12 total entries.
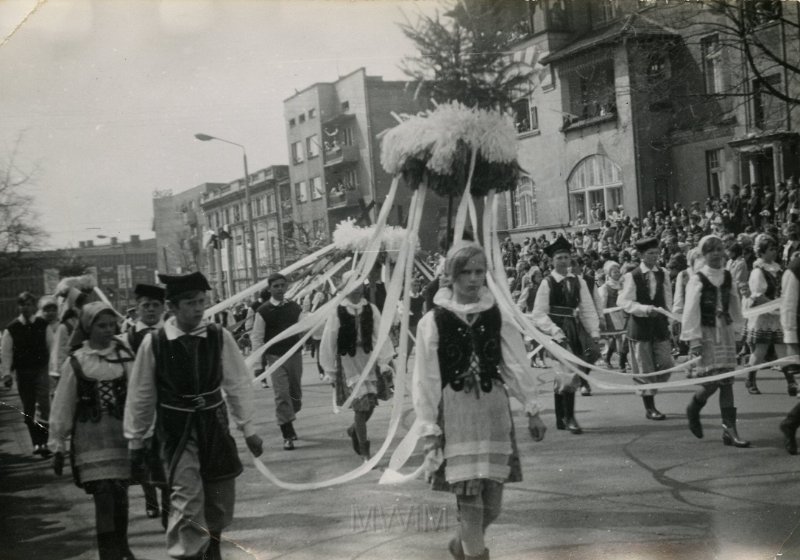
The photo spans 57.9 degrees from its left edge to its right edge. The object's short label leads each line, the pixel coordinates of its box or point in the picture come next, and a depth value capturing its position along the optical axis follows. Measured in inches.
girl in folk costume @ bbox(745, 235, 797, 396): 229.8
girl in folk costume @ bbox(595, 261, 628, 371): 279.1
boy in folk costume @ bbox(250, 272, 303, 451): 201.2
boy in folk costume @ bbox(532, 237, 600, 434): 254.2
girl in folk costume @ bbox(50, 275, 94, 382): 203.3
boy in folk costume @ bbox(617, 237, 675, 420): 273.9
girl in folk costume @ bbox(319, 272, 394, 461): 232.2
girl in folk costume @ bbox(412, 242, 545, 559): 141.3
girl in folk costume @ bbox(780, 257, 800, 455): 203.5
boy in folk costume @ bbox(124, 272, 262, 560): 144.4
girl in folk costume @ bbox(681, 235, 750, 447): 226.1
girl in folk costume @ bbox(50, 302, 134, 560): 162.4
